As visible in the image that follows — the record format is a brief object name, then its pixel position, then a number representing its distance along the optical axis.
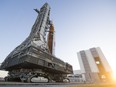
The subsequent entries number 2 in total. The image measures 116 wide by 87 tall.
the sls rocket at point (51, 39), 43.37
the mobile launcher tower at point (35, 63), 16.70
